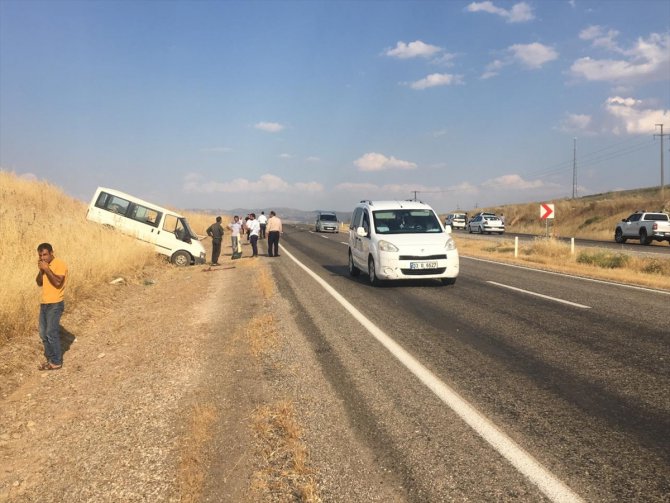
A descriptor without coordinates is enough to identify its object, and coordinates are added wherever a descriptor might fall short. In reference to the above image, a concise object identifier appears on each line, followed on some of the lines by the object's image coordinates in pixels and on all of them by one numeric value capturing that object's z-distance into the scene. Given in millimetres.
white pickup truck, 28078
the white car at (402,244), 10734
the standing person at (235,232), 20703
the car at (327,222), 47344
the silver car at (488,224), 44438
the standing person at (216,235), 17625
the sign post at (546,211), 21719
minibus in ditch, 17312
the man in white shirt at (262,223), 27086
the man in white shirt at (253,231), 19922
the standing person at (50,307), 5934
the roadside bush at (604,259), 17234
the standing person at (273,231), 19281
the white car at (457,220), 57406
